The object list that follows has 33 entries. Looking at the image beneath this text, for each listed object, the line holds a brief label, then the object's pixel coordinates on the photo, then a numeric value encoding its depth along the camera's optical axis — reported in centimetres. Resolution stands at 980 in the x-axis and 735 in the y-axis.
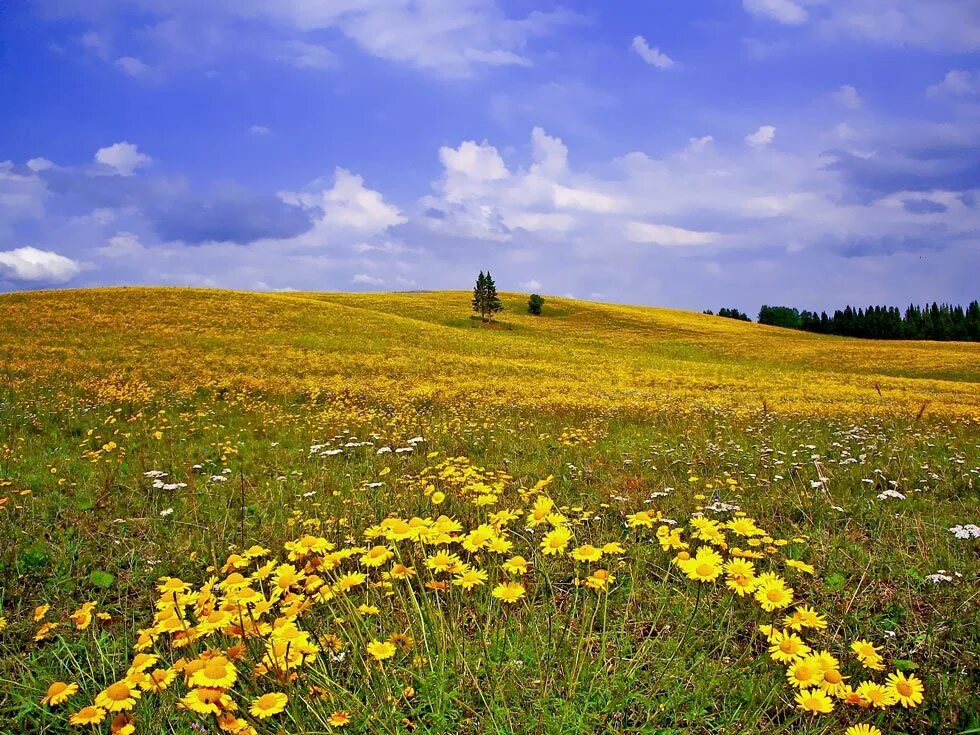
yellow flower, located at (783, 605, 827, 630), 233
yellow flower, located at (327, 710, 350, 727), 203
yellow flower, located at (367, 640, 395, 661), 220
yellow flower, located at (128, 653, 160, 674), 220
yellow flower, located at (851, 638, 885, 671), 210
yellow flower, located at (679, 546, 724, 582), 235
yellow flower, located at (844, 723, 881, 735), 205
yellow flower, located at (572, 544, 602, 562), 250
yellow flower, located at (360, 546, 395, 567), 262
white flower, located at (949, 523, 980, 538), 449
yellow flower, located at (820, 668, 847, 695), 202
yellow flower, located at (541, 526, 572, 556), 260
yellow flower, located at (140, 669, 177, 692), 208
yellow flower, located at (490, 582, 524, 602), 235
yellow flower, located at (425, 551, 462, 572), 250
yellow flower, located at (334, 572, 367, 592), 256
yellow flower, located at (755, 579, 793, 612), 232
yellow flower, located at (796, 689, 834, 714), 194
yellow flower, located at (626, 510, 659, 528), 305
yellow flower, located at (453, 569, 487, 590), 245
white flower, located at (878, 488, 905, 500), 586
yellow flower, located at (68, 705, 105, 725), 204
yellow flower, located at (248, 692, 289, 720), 199
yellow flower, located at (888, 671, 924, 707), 213
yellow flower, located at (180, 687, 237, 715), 189
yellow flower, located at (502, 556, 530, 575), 263
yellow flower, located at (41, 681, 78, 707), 217
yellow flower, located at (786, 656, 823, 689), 200
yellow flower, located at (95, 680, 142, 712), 204
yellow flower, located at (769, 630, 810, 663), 216
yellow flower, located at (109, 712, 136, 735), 191
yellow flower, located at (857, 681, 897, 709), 195
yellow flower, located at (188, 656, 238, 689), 197
